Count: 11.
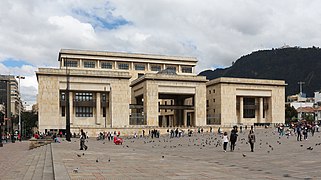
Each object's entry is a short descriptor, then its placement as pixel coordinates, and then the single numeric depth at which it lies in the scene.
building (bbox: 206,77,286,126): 88.44
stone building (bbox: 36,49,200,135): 75.69
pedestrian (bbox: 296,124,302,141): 38.22
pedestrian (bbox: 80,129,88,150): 26.66
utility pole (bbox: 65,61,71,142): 41.19
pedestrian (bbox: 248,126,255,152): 24.88
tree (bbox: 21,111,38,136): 104.81
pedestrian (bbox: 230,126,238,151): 25.44
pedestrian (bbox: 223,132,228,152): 25.98
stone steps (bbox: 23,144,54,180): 12.89
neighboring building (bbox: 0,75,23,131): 114.56
